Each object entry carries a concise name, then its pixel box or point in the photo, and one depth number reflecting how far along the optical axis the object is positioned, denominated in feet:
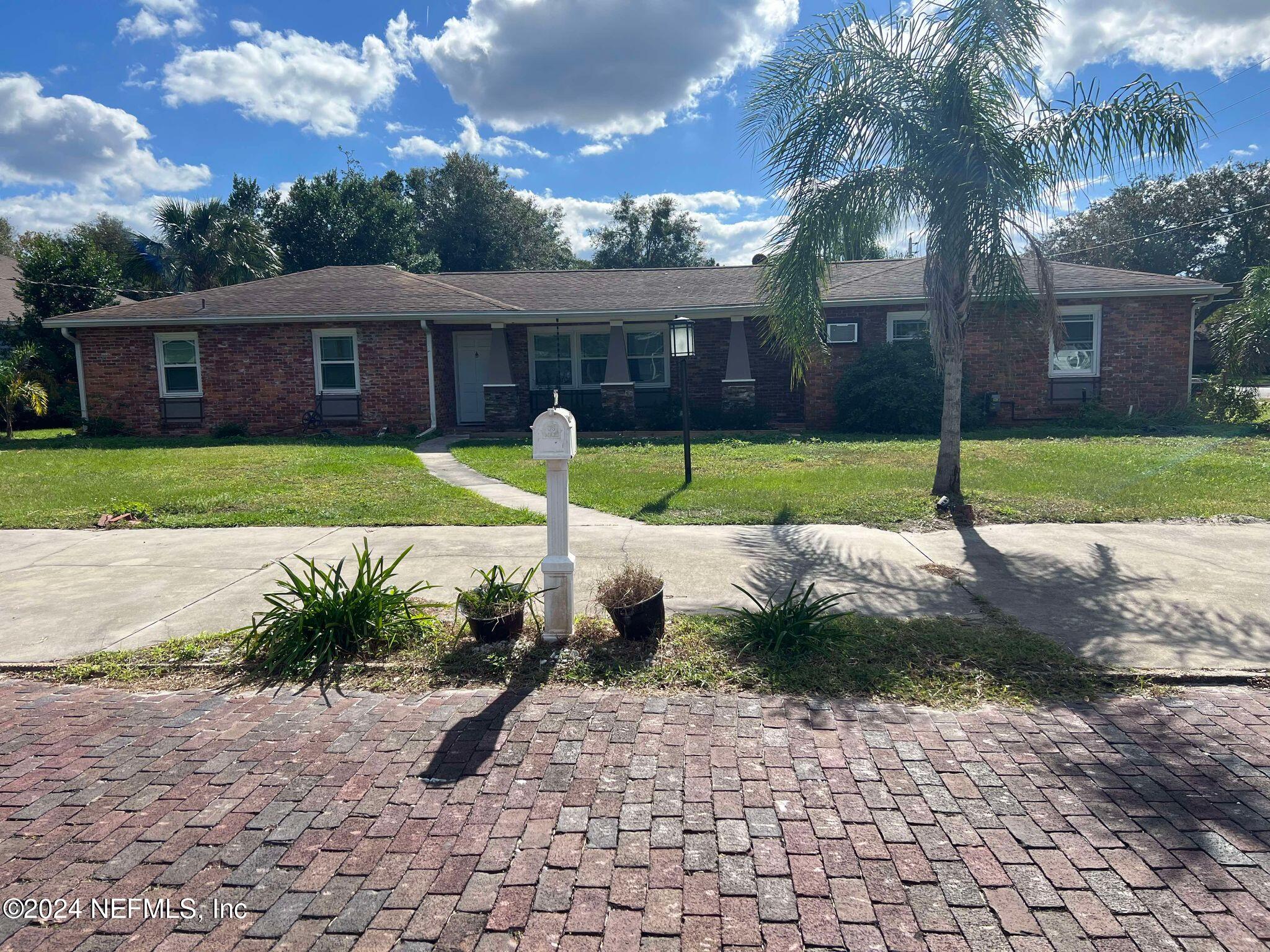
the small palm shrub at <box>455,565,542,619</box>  17.25
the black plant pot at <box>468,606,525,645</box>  17.04
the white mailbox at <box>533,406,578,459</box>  16.51
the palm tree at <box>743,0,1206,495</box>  27.68
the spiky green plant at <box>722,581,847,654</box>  16.65
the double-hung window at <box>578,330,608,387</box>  66.33
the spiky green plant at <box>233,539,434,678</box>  16.30
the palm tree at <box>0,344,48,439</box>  59.88
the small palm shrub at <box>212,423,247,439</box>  58.80
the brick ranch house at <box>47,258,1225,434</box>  58.49
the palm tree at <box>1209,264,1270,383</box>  53.47
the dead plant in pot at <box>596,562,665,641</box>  16.94
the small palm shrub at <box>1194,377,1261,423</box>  56.34
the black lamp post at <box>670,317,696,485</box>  35.86
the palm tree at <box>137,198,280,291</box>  88.69
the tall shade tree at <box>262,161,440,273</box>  128.57
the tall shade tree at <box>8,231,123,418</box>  70.08
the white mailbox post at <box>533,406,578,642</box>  16.58
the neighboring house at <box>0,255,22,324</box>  78.28
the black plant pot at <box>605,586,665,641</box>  16.90
